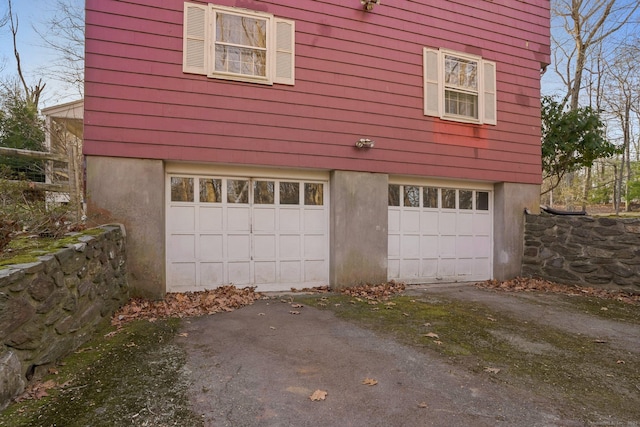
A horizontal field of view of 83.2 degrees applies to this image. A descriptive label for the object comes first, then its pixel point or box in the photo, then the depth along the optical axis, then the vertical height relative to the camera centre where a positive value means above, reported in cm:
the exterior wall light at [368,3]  620 +365
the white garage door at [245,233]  558 -30
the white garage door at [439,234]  682 -37
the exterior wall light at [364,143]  613 +123
